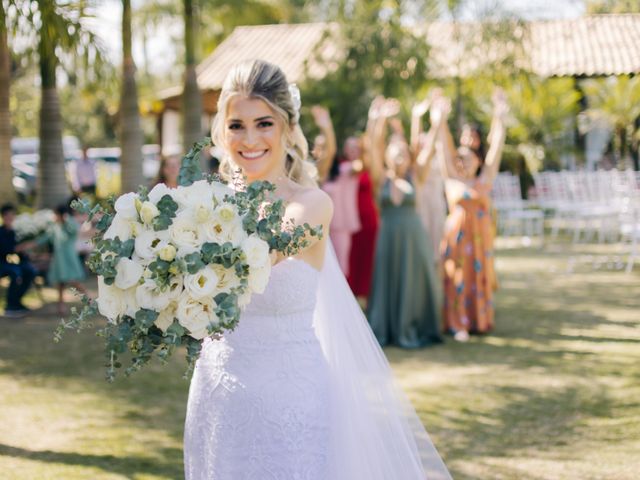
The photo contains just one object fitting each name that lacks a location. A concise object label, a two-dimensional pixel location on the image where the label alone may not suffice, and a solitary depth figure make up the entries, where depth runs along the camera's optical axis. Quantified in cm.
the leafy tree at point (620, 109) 2295
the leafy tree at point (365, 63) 1962
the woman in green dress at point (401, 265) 902
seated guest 1070
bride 310
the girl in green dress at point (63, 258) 1054
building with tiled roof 1806
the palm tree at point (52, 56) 947
